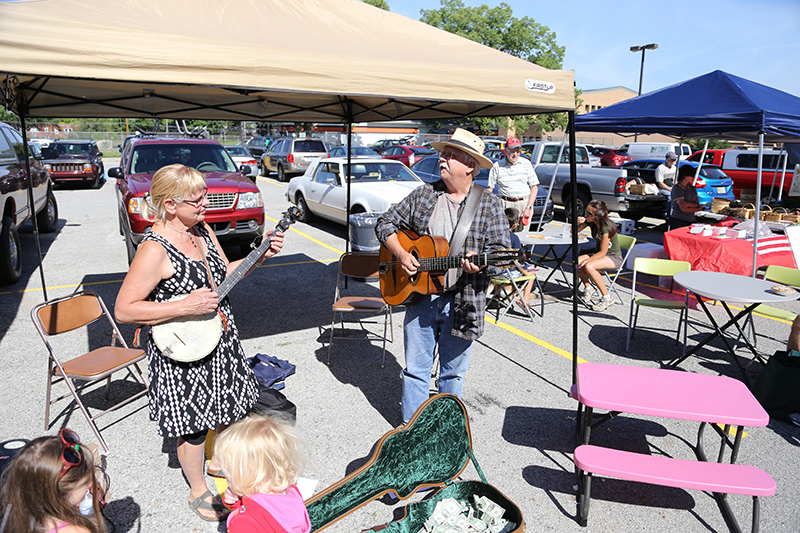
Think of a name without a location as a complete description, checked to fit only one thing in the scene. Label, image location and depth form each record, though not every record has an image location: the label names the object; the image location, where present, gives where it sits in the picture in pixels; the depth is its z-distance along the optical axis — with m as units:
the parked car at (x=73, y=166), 15.79
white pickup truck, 12.12
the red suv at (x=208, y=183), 6.77
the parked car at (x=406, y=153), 19.72
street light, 27.77
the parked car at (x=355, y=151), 17.80
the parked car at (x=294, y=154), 19.25
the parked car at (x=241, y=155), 17.41
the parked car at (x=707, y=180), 13.45
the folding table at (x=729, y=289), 3.95
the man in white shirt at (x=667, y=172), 12.20
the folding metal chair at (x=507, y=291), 5.80
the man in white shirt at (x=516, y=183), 7.62
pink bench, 2.38
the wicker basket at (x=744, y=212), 8.53
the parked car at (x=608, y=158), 17.37
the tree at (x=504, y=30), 46.59
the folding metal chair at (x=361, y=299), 4.58
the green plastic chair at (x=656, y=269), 4.95
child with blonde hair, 1.70
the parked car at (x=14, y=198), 6.27
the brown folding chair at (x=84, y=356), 3.23
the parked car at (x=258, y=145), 26.52
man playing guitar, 2.88
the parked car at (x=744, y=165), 15.30
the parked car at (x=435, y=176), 11.34
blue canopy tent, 5.89
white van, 24.88
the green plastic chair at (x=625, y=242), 6.62
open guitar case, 2.31
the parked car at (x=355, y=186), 9.06
